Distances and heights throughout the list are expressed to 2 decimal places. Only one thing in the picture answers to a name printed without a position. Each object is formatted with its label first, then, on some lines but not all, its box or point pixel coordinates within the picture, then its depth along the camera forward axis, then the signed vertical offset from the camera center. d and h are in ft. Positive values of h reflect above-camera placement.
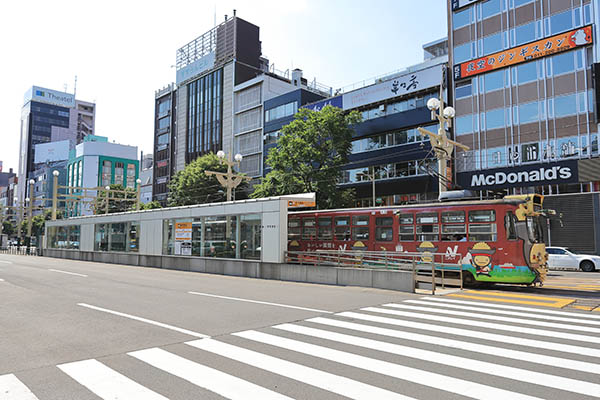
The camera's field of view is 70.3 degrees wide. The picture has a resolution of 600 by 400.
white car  82.07 -4.83
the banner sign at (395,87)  122.52 +45.36
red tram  49.70 +0.18
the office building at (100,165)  365.61 +60.37
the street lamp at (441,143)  67.36 +15.20
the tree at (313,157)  113.70 +20.95
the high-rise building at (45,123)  468.34 +127.43
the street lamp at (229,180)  85.51 +11.02
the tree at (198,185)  158.61 +18.46
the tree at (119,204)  236.43 +17.32
